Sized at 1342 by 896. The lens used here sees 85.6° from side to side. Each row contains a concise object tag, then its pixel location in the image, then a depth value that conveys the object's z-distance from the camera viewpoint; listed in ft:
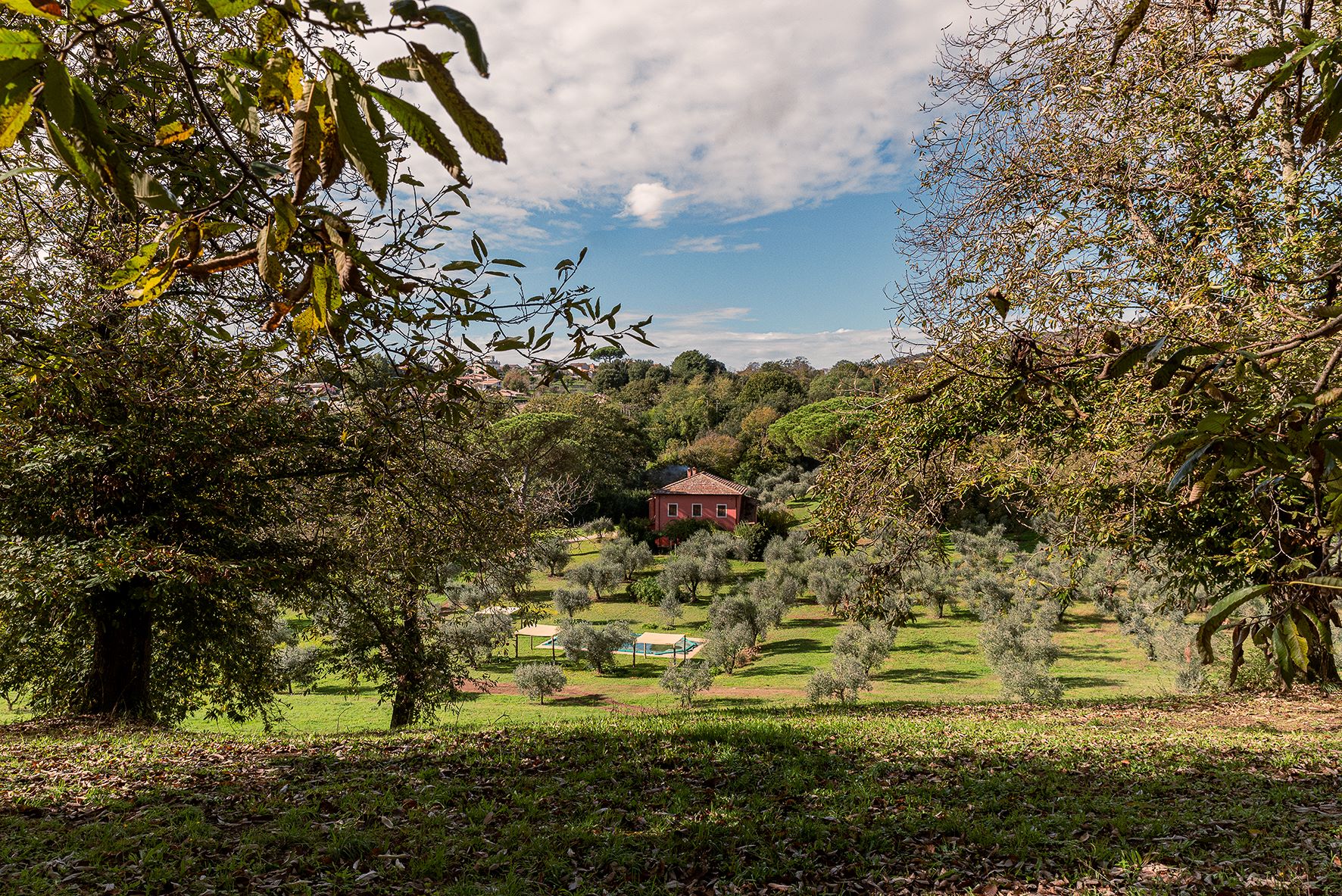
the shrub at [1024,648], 53.36
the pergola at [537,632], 87.35
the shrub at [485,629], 65.62
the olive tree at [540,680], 61.05
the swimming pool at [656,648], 79.20
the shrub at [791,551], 110.52
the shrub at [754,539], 122.52
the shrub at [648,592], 102.01
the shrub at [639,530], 138.00
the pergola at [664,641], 77.41
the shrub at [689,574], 101.86
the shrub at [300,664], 41.86
